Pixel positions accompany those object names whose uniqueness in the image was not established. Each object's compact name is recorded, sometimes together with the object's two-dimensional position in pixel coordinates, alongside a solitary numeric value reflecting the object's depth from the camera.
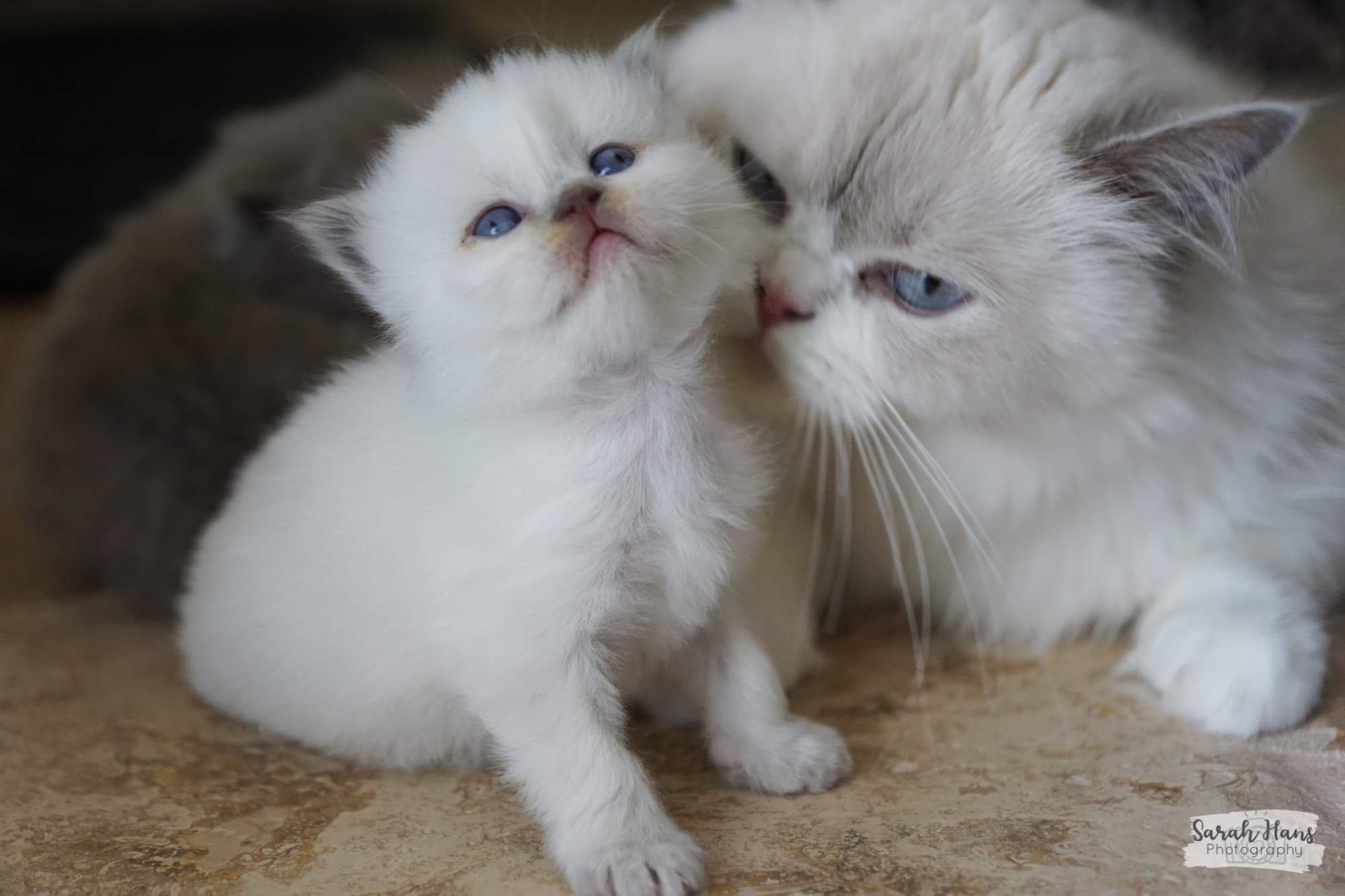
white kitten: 0.51
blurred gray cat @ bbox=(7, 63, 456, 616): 0.69
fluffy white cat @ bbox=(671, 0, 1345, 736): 0.55
